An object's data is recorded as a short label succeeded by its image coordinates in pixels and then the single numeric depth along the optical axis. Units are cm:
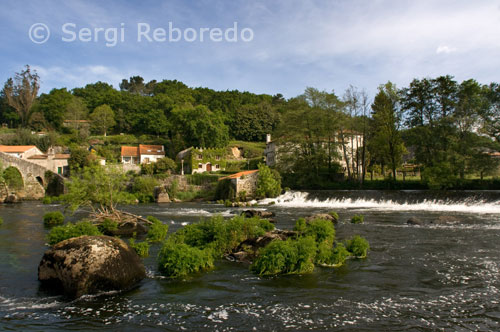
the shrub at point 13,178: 4803
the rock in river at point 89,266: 928
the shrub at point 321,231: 1460
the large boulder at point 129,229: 1845
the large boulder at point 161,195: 4785
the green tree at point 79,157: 6056
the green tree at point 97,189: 1977
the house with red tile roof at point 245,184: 4569
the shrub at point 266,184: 4512
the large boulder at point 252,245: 1334
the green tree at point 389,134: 4575
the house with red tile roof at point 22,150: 6477
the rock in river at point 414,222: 2181
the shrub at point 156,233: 1708
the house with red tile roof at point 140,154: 7388
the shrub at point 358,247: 1355
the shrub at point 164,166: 6166
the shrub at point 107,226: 1823
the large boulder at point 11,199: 4327
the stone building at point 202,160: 6600
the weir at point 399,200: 3133
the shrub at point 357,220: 2302
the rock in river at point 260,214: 2614
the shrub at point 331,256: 1245
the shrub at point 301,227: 1544
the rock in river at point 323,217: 1997
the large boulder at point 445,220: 2181
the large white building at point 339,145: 5062
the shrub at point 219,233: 1375
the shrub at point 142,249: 1370
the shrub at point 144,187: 4847
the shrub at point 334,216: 2321
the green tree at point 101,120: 9062
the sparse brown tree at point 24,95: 9112
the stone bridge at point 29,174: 5044
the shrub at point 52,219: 2281
